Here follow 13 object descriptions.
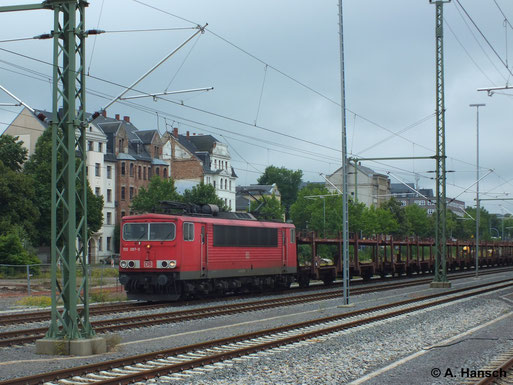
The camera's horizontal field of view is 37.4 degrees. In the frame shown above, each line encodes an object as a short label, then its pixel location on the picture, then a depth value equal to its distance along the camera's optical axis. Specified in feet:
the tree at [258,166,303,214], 509.35
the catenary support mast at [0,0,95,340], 47.37
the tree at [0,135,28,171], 217.15
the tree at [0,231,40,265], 141.08
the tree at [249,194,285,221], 327.26
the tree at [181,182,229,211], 258.16
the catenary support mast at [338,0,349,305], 82.53
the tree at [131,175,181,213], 248.73
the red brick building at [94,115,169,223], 277.64
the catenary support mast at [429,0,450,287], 117.86
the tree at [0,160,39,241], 185.47
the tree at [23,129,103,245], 210.59
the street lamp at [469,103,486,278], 170.57
